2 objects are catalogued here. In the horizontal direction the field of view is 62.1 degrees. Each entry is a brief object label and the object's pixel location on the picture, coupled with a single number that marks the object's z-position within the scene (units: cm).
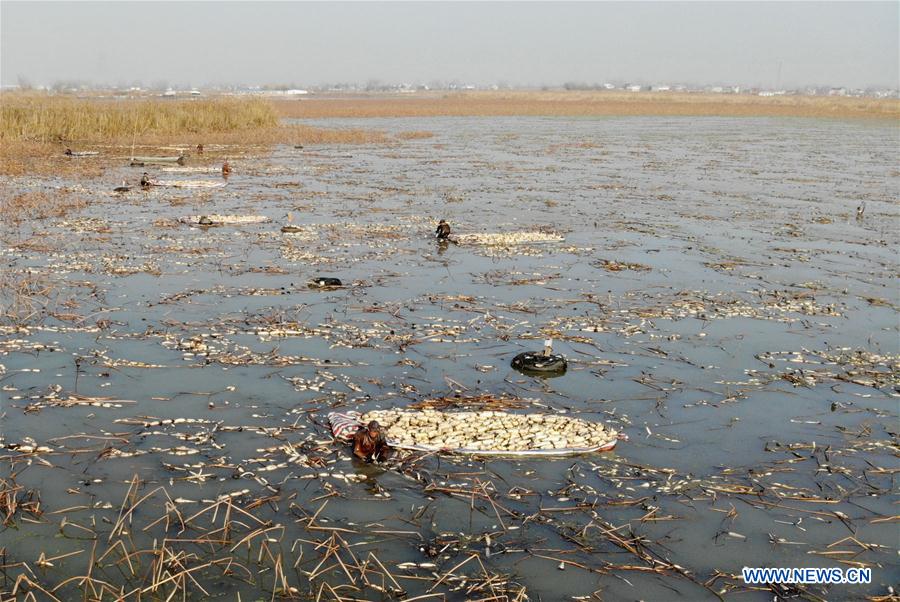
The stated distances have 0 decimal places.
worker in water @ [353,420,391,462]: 736
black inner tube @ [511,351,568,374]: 985
